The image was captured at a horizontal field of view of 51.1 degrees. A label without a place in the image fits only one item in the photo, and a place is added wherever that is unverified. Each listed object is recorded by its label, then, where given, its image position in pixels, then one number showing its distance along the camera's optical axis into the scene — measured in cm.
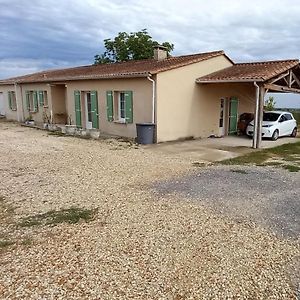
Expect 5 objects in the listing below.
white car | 1445
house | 1250
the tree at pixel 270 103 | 2324
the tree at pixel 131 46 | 2819
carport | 1141
